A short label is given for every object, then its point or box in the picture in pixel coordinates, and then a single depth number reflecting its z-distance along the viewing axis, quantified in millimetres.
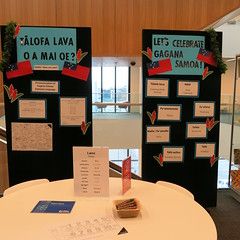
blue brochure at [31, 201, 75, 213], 1607
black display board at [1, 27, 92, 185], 2861
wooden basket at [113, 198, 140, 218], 1516
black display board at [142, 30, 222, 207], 3062
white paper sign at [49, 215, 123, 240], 1328
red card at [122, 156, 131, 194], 1829
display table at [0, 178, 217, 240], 1361
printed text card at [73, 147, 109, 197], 1772
